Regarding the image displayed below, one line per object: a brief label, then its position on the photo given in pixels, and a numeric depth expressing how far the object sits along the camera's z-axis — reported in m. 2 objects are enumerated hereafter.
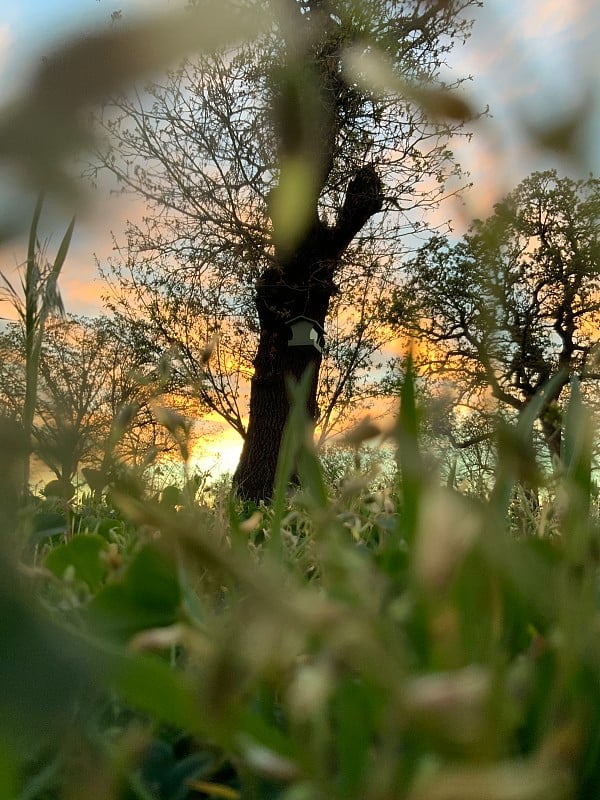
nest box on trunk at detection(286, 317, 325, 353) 5.81
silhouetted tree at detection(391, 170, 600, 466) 7.18
